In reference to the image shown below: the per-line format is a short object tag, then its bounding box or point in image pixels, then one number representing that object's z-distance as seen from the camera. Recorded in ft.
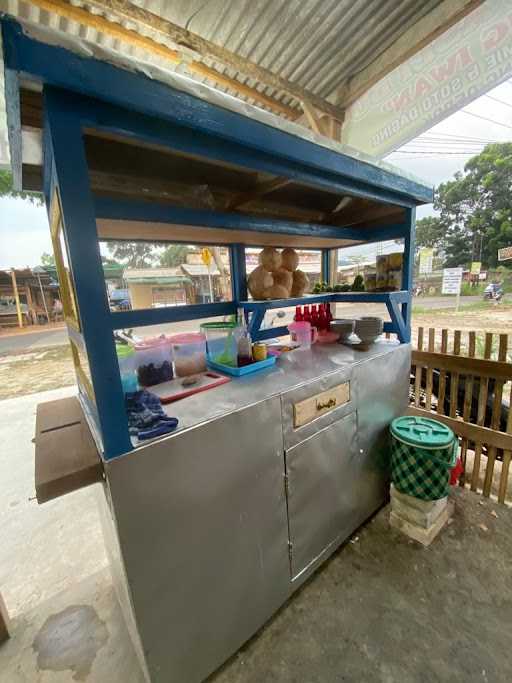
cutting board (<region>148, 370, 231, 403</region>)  3.77
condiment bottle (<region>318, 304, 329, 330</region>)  7.18
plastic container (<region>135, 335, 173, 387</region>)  4.37
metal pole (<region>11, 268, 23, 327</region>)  36.24
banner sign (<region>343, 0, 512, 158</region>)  4.99
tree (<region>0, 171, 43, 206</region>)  29.71
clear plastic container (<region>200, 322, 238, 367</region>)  4.71
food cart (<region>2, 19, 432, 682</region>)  2.31
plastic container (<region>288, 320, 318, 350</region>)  6.37
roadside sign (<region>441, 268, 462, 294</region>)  15.50
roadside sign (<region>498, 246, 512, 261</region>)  12.62
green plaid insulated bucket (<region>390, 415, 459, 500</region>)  5.10
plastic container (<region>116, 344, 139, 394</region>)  3.87
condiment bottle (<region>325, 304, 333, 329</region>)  7.18
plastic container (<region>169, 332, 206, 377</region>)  4.60
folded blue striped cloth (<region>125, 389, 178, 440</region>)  2.83
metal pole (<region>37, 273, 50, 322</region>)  37.92
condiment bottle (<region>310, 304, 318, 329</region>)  7.23
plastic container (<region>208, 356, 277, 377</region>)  4.46
